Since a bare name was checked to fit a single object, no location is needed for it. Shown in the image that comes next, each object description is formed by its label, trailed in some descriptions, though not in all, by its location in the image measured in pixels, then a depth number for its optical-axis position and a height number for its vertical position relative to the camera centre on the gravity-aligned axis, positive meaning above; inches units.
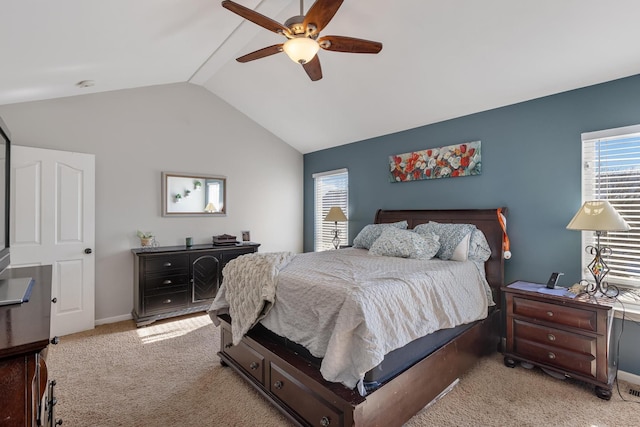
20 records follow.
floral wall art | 136.5 +23.8
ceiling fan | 73.9 +46.9
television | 65.1 +4.4
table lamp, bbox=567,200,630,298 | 89.5 -3.5
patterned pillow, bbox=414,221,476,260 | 120.5 -8.8
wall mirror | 168.2 +9.5
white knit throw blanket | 89.0 -23.4
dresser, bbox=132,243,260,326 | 147.3 -33.8
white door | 124.6 -5.5
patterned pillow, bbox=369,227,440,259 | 119.8 -12.7
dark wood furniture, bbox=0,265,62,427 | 33.6 -17.5
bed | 67.1 -41.6
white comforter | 65.9 -23.6
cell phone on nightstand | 105.6 -22.7
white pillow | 117.9 -14.5
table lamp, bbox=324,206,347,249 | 181.9 -2.3
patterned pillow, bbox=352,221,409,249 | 148.7 -10.0
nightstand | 90.3 -38.1
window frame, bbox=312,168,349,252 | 197.9 +4.5
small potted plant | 157.6 -13.6
